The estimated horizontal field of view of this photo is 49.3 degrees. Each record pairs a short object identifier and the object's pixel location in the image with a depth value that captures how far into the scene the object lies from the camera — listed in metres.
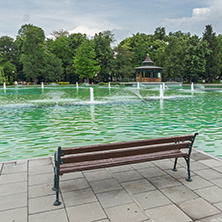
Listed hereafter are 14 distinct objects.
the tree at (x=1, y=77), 54.71
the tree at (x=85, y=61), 63.03
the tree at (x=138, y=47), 75.81
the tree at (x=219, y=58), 61.19
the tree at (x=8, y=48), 69.75
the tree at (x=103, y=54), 68.20
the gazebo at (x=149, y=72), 58.28
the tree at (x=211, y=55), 58.09
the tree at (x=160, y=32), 90.60
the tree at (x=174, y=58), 61.44
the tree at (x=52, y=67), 64.04
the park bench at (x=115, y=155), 3.81
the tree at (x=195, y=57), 56.88
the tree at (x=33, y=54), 64.00
